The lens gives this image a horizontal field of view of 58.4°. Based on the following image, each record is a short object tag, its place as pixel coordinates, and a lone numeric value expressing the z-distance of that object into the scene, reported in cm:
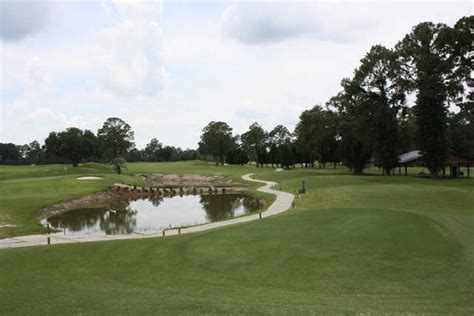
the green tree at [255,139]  13062
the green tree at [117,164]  8057
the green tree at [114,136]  10525
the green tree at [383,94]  5440
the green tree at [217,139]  11925
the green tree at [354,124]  5819
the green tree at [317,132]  7438
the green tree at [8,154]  14738
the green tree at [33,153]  15700
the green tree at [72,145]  9106
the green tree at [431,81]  4325
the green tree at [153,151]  18488
